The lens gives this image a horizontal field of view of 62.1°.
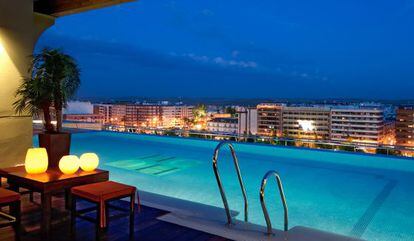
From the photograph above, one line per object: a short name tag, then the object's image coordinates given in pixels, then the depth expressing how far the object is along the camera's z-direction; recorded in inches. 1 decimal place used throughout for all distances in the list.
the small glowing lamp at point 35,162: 108.8
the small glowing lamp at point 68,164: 109.2
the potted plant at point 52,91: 141.0
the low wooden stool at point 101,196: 94.0
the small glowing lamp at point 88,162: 114.1
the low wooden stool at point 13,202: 92.0
